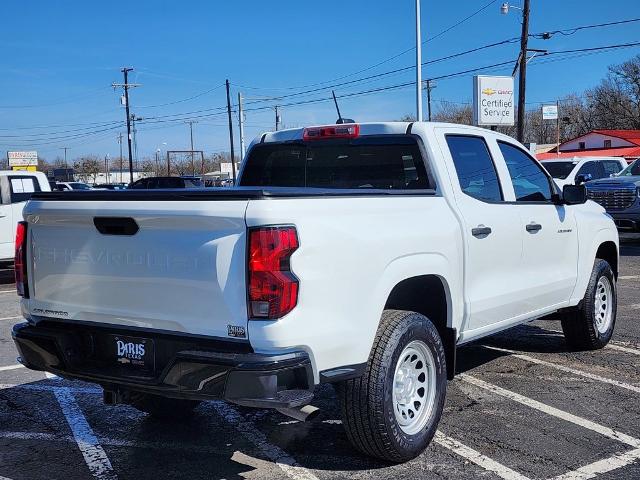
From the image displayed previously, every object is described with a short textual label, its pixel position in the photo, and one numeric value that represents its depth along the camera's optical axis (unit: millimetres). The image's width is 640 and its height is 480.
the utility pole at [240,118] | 49156
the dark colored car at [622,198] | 15844
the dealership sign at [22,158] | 81350
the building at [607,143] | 59469
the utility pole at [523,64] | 30219
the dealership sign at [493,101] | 36188
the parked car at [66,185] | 31542
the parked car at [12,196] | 12898
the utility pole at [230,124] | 56125
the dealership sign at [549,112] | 57084
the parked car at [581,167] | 19266
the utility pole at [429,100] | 67788
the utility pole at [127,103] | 54378
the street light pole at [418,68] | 27172
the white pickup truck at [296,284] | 3223
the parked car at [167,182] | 25797
